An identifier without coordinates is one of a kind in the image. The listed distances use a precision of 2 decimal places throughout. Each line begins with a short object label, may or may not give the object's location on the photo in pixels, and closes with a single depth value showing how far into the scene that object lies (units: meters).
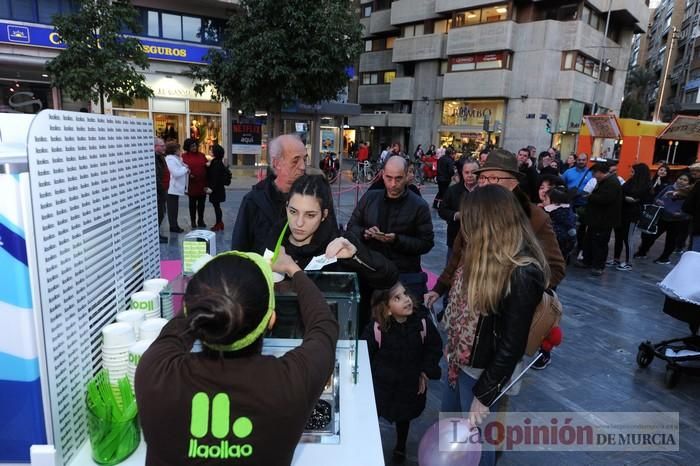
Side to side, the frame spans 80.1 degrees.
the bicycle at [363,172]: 19.69
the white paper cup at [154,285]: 2.16
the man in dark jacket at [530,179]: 6.27
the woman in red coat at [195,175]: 8.70
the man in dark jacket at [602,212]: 7.00
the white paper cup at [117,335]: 1.70
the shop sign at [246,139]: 20.11
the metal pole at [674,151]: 17.99
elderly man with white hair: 3.03
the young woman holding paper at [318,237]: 2.24
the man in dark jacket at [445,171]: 12.30
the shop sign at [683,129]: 14.57
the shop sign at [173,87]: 18.25
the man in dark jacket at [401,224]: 3.67
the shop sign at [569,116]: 27.19
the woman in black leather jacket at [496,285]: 2.02
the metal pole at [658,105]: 26.12
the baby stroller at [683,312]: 3.77
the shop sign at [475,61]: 27.56
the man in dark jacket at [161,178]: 7.47
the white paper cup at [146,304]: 1.95
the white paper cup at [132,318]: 1.84
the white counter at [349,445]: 1.54
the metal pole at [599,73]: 27.49
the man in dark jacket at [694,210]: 6.25
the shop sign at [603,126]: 13.53
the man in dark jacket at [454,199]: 5.23
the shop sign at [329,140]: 23.34
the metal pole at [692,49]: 42.99
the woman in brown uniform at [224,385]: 1.08
